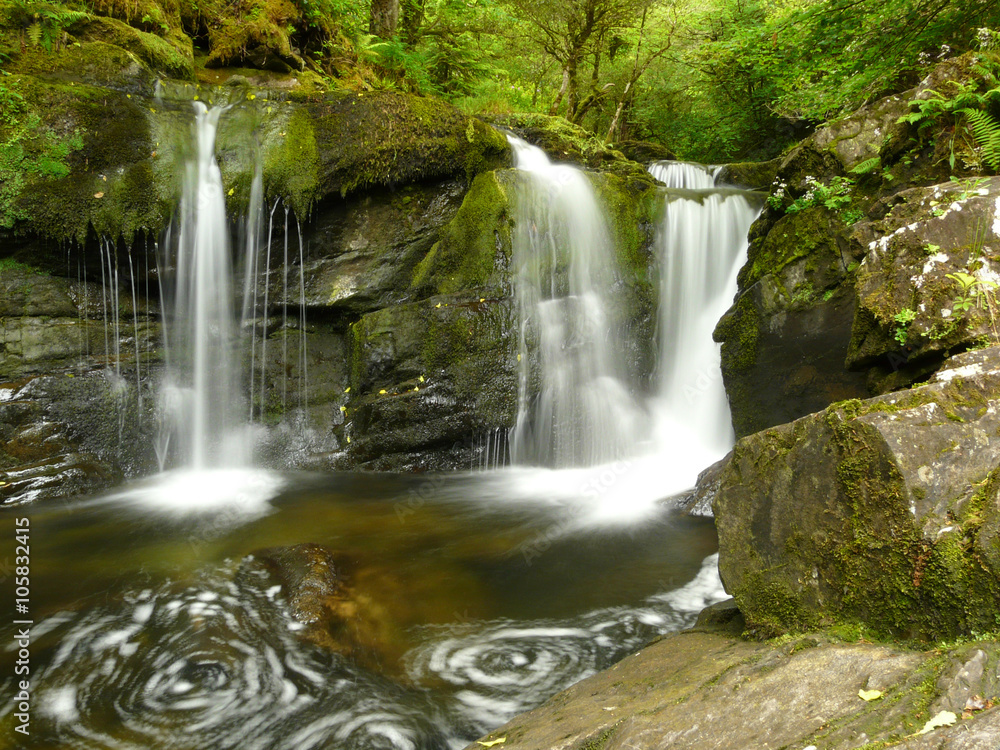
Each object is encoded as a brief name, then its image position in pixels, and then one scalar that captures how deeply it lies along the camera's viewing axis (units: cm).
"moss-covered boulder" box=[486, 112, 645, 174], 1062
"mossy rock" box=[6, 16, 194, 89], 750
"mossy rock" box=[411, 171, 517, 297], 800
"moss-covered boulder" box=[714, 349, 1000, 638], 213
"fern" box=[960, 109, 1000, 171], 445
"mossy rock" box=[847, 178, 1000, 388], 356
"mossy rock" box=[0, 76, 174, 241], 702
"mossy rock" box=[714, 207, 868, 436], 573
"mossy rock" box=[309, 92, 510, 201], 800
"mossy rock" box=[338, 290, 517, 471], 762
